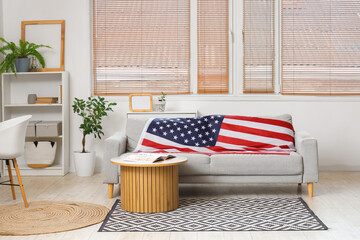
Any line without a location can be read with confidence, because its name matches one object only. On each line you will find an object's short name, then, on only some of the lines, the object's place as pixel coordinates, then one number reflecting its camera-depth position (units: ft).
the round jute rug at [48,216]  10.92
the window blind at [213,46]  18.90
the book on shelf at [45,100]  18.28
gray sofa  13.97
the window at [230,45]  18.84
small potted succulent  18.20
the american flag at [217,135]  15.23
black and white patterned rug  10.94
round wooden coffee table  12.20
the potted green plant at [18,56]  18.12
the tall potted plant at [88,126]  17.94
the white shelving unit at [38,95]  18.83
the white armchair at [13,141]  12.86
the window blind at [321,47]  18.81
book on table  12.47
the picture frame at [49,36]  18.89
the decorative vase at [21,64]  18.29
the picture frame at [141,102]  18.26
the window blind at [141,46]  18.92
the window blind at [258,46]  18.80
